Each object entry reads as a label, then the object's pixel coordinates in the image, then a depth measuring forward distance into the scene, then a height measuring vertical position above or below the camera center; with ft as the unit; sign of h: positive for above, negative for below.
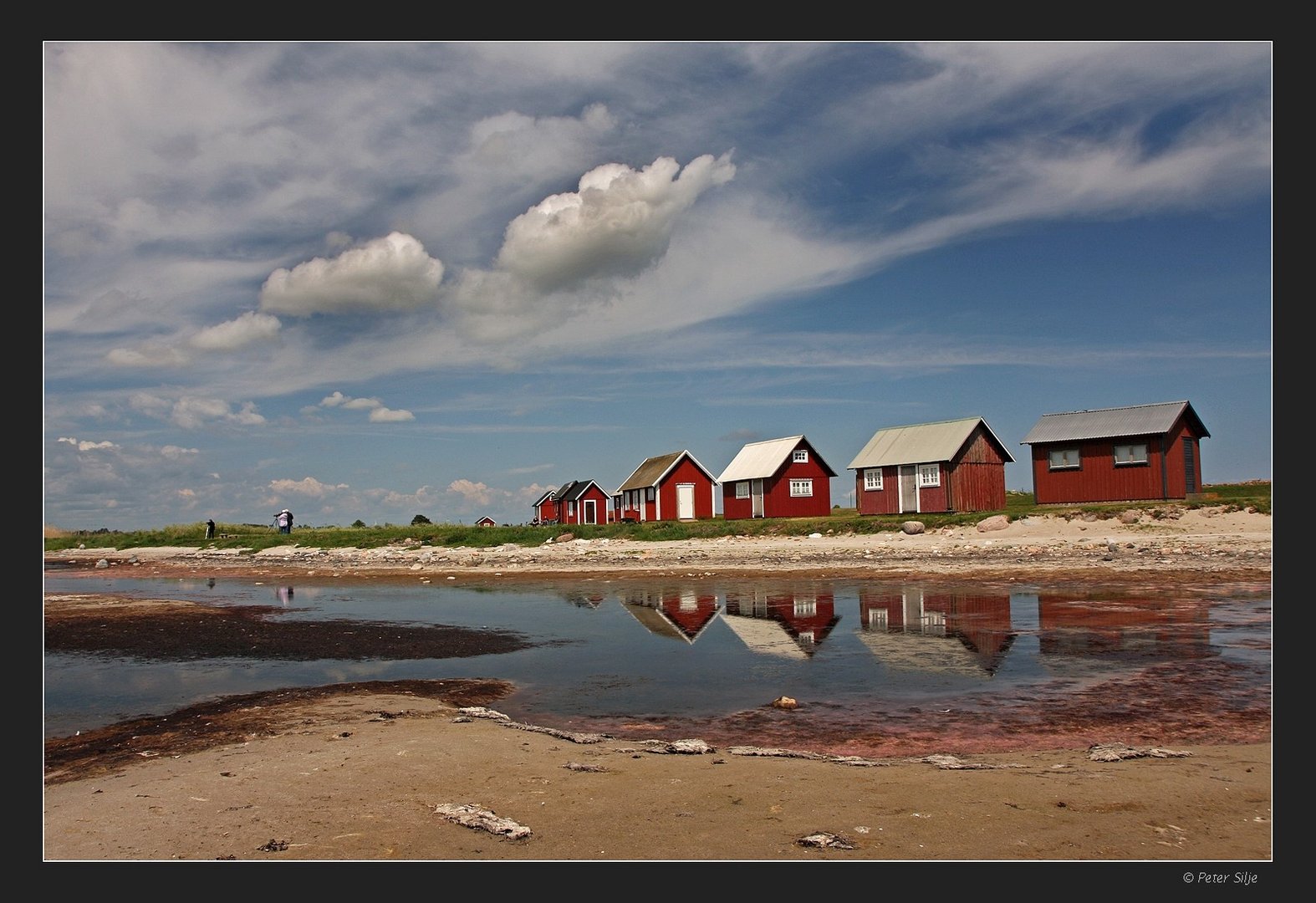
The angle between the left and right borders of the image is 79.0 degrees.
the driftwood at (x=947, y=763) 25.85 -9.30
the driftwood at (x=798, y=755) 26.86 -9.50
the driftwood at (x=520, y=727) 30.61 -10.00
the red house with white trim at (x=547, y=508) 239.30 -7.46
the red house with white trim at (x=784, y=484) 167.84 -0.42
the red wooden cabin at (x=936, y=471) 144.66 +1.86
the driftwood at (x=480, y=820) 19.80 -8.67
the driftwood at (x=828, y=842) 18.66 -8.50
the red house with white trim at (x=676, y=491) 185.16 -1.81
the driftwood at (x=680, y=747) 28.43 -9.53
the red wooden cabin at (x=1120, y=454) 126.79 +3.98
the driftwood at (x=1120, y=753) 26.32 -9.17
